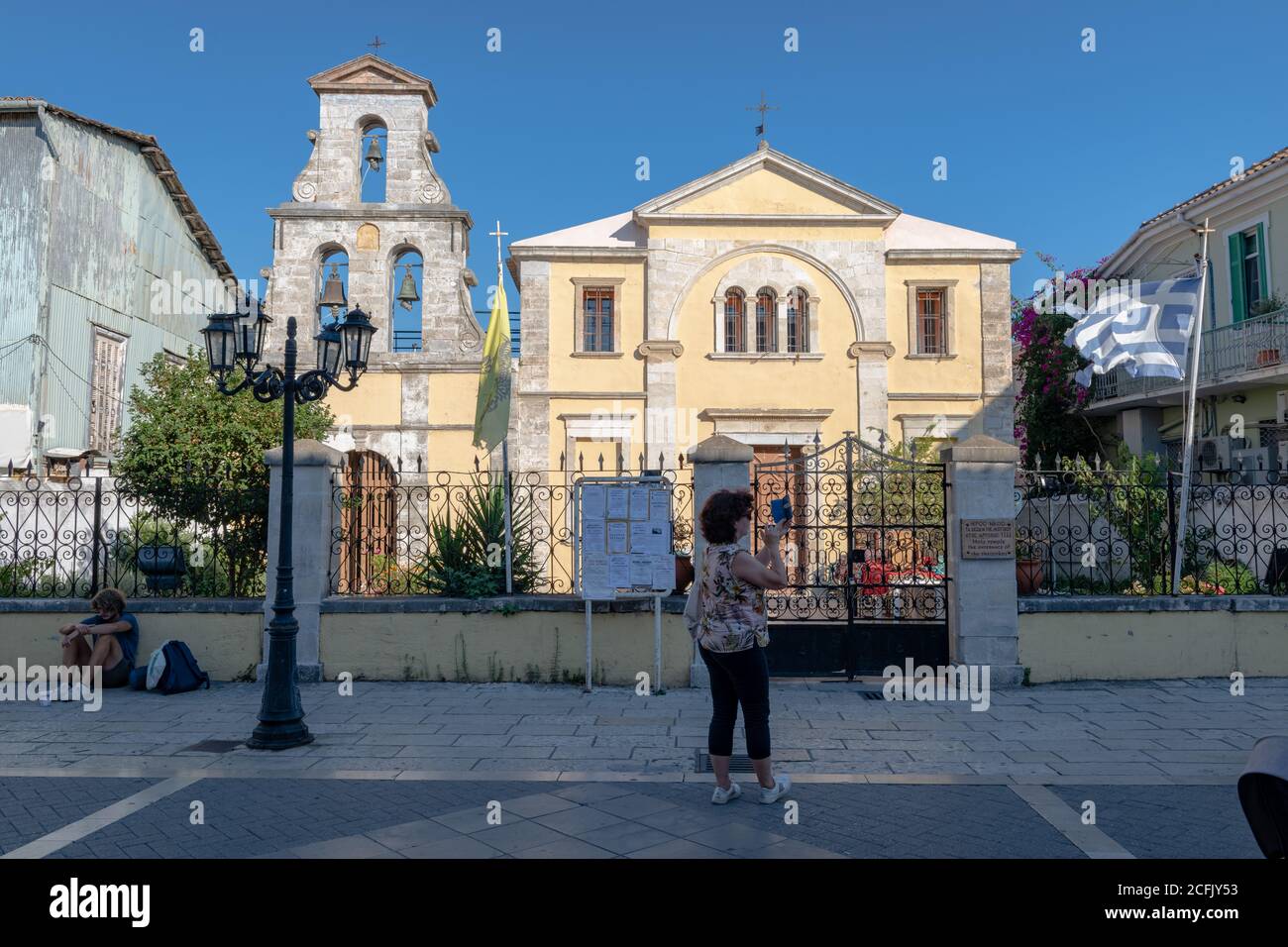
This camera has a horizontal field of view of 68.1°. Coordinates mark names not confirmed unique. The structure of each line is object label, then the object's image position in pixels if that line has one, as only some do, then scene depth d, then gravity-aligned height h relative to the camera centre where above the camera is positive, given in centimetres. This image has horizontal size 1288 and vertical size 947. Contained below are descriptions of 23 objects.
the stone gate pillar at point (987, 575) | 961 -52
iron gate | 977 -93
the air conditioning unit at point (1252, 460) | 1775 +120
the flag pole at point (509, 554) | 1012 -32
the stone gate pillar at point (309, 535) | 1003 -12
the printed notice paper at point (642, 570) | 949 -46
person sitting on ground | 970 -121
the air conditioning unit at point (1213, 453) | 1894 +141
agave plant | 1037 -30
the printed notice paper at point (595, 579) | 948 -56
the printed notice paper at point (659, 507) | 959 +16
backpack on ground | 959 -149
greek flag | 1066 +221
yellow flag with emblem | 1137 +163
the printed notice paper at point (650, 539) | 955 -16
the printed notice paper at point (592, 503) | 957 +20
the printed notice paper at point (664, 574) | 947 -50
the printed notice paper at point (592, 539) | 954 -16
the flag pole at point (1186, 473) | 979 +52
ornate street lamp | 746 +122
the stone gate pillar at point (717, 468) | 966 +56
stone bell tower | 1966 +573
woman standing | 554 -63
